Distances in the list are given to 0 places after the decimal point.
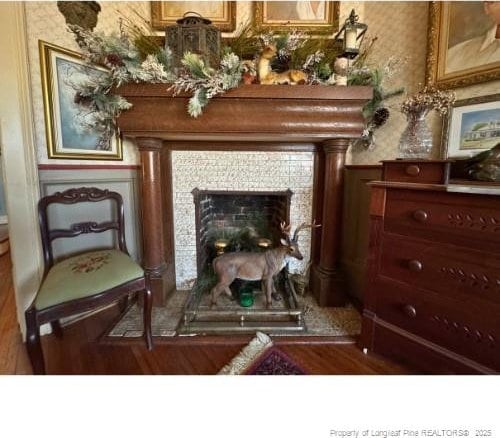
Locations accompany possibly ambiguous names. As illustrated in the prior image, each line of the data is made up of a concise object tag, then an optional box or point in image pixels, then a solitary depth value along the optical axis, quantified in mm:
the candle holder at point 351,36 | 1455
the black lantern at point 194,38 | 1453
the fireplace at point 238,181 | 2004
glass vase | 1227
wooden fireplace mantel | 1495
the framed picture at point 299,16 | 1703
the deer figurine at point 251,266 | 1785
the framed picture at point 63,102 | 1449
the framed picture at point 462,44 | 1267
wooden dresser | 985
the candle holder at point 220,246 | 2148
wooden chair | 1088
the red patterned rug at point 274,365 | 1290
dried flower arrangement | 1144
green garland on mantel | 1396
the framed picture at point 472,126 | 1278
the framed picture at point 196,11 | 1687
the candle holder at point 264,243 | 2160
